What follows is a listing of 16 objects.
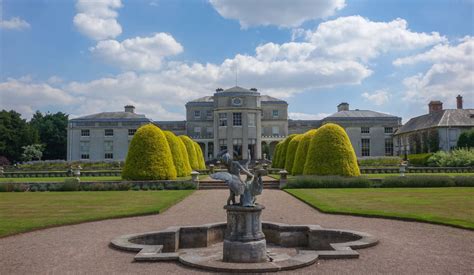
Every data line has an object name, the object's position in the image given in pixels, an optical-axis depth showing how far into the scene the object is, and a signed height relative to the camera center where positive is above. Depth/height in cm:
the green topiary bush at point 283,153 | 4422 +52
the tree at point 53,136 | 7648 +428
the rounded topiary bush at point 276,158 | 5013 -8
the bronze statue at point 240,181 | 820 -47
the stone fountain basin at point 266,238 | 791 -189
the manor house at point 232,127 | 6284 +508
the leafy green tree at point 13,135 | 6394 +392
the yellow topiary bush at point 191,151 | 4334 +77
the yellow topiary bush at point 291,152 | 3738 +51
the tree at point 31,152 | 6431 +116
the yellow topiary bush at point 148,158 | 2653 +4
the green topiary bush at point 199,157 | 4956 +16
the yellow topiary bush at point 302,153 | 3136 +36
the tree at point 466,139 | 4844 +202
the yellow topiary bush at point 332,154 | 2691 +22
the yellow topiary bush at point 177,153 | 3232 +43
